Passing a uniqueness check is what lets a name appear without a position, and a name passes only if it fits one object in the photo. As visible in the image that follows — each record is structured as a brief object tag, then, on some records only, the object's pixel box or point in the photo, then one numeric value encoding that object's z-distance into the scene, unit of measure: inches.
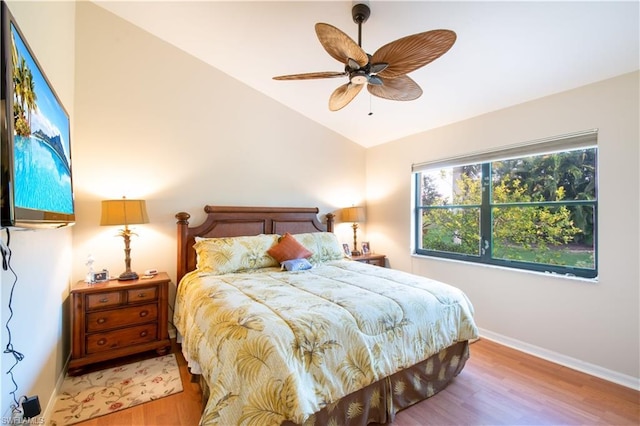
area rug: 75.9
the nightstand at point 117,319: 92.0
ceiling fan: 62.7
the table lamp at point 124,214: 100.3
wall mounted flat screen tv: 41.4
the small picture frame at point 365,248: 173.5
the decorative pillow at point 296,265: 113.0
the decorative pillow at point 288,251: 119.2
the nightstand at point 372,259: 157.0
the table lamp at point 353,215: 164.7
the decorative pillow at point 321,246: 132.0
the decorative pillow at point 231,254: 109.6
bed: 53.4
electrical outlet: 56.8
